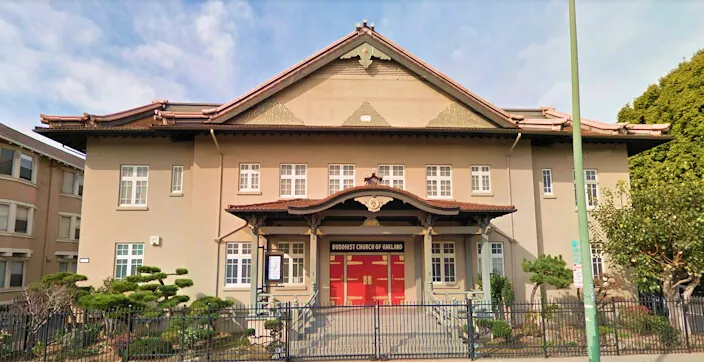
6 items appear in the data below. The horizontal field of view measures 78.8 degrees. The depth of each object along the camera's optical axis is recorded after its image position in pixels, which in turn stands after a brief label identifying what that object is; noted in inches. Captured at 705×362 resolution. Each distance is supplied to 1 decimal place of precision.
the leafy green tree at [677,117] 847.7
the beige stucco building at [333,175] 689.6
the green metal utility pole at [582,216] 343.6
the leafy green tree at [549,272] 623.5
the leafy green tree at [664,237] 557.3
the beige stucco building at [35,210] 848.9
